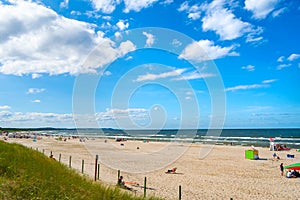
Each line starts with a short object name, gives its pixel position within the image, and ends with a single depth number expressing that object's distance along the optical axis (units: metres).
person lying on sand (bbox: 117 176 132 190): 13.43
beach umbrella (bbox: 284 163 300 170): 18.89
